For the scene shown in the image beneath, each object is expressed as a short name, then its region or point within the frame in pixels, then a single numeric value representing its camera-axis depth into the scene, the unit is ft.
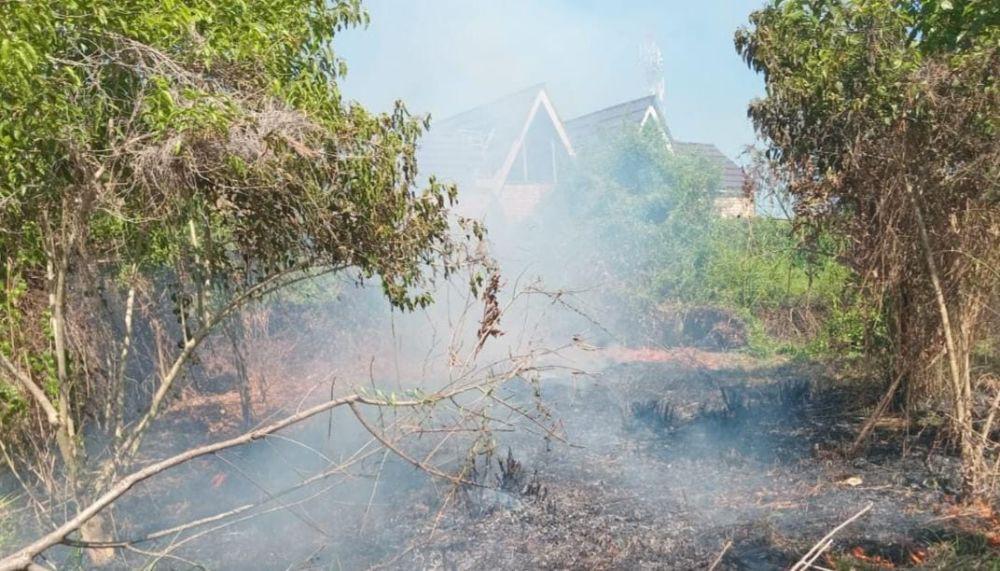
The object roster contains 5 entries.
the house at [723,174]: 45.06
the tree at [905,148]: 16.26
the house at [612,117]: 63.62
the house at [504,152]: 55.36
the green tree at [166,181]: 11.15
